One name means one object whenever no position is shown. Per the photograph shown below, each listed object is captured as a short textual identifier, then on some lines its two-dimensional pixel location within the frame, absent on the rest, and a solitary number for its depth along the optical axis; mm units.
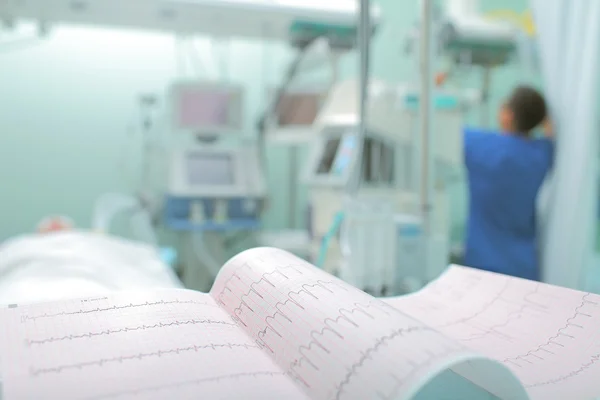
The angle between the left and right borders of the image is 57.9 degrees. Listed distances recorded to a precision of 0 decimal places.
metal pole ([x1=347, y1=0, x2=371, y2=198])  1415
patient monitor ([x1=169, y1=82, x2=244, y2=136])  3332
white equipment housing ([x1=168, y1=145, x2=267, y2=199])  3322
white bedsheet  1382
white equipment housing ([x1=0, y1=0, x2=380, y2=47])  2822
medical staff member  2379
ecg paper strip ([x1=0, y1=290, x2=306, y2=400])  545
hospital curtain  1900
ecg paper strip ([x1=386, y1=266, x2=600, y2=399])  652
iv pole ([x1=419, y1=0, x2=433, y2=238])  1826
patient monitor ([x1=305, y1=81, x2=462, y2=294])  1873
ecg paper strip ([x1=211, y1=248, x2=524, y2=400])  500
